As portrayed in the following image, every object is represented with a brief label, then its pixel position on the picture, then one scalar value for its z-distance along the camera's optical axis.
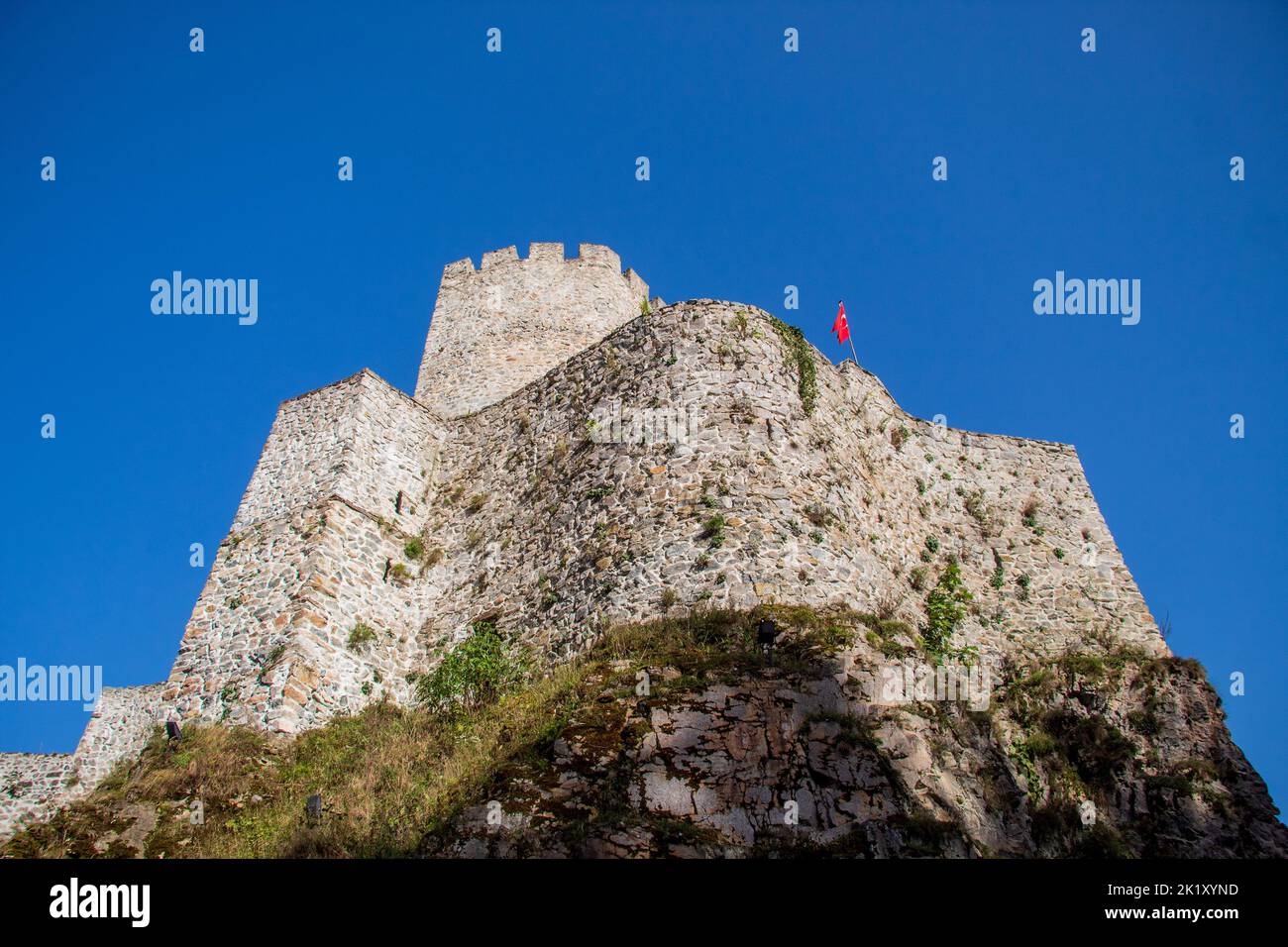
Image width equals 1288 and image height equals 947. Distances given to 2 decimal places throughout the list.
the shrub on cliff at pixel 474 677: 14.55
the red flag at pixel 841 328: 22.20
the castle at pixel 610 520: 14.53
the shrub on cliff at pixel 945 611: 17.11
